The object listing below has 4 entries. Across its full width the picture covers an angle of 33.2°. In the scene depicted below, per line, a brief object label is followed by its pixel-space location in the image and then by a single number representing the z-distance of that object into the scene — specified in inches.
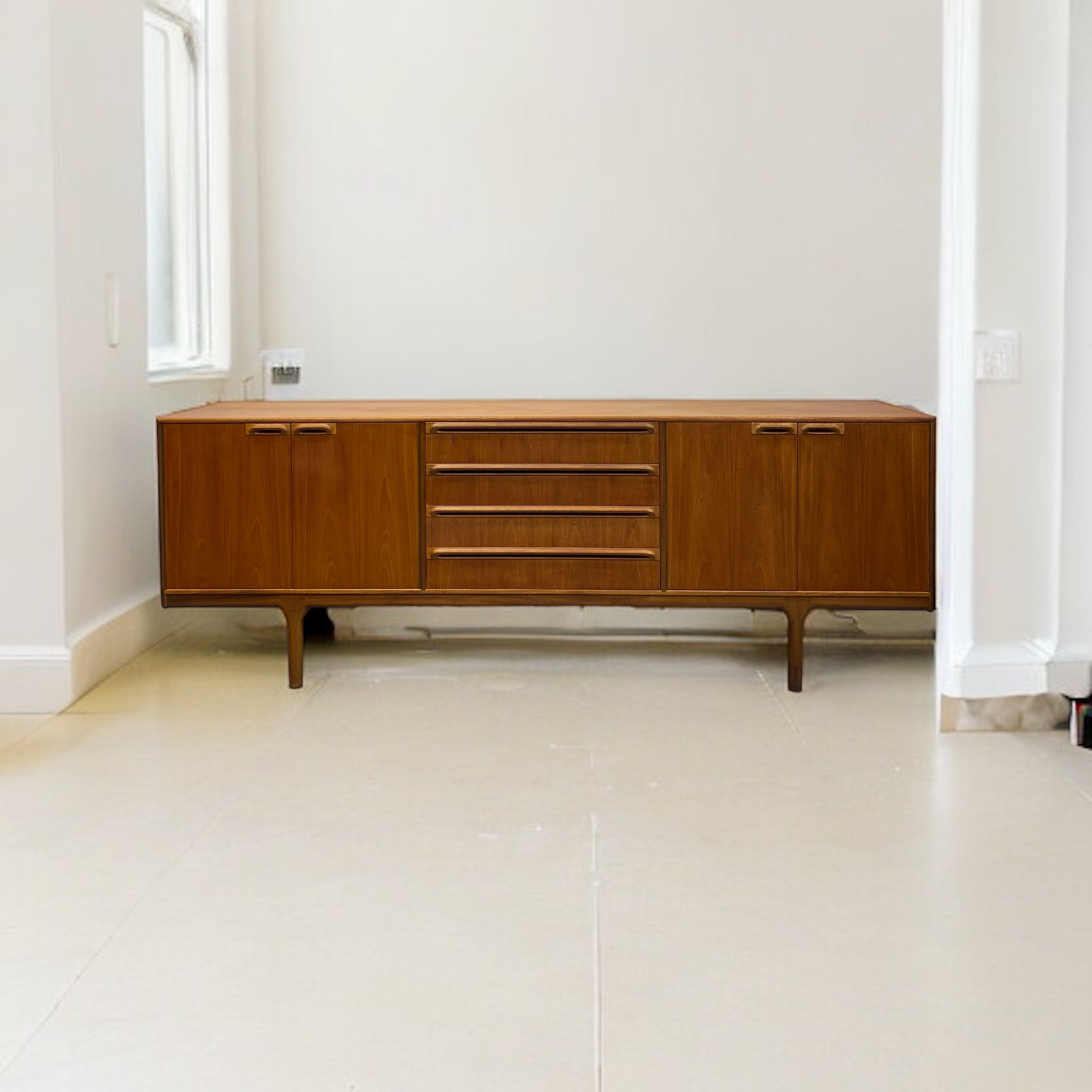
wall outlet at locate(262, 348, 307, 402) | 227.5
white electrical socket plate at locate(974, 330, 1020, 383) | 165.0
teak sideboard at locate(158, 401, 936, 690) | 187.9
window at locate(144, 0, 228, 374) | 220.1
